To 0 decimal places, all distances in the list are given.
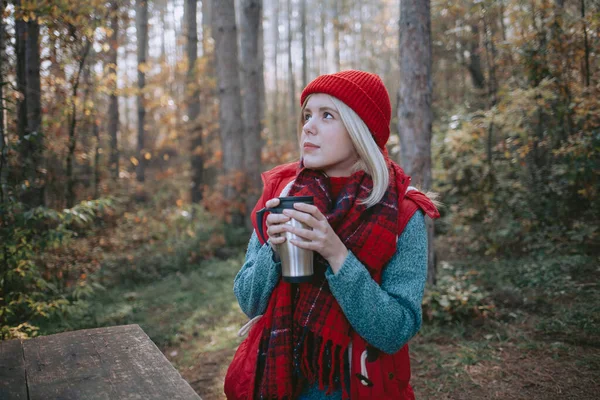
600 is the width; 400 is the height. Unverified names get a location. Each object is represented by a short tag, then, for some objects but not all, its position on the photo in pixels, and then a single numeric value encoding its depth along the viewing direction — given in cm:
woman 158
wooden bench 163
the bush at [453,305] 471
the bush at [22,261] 379
